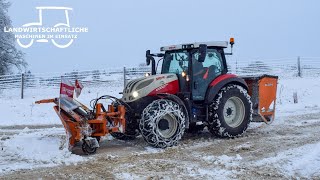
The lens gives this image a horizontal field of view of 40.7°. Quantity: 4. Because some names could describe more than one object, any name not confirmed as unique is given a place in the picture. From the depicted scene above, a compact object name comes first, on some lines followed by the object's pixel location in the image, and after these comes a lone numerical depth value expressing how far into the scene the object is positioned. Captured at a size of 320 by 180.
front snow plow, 7.61
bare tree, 29.19
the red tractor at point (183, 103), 8.16
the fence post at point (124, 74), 22.77
